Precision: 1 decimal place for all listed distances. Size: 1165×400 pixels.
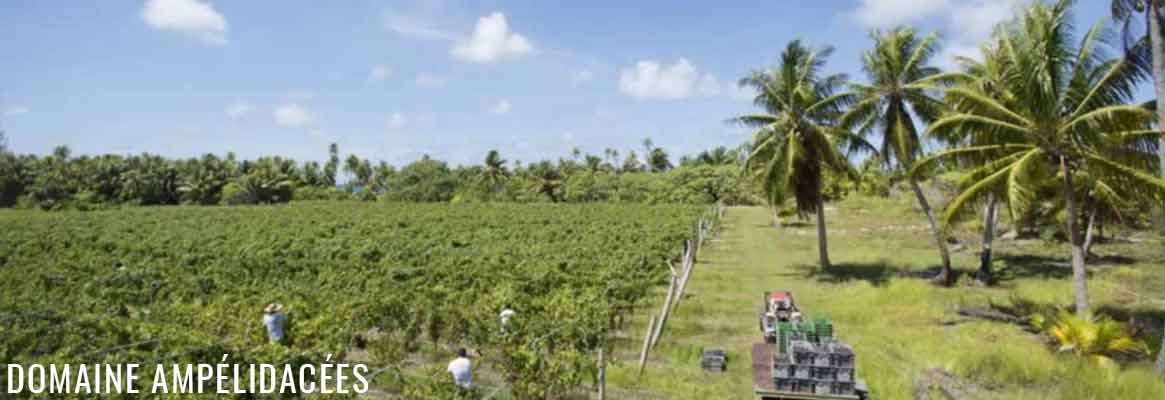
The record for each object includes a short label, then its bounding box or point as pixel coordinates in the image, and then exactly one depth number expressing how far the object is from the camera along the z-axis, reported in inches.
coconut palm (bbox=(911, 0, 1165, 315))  525.3
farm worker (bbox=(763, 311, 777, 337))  514.9
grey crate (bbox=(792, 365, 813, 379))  377.7
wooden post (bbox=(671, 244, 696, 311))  695.9
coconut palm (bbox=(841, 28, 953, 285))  817.5
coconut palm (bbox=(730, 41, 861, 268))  894.4
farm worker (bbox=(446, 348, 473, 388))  375.2
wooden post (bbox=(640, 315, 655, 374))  473.7
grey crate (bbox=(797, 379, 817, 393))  376.2
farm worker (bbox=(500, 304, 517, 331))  502.8
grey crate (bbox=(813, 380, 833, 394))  374.2
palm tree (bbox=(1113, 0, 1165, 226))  470.0
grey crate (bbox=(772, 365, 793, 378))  380.5
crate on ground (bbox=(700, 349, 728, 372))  482.0
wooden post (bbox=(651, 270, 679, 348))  530.9
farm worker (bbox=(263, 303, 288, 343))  500.4
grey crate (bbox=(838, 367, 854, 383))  372.5
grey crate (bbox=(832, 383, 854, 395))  373.1
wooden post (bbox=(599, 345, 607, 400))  366.6
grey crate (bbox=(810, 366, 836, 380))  375.6
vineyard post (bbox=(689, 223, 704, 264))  1182.1
